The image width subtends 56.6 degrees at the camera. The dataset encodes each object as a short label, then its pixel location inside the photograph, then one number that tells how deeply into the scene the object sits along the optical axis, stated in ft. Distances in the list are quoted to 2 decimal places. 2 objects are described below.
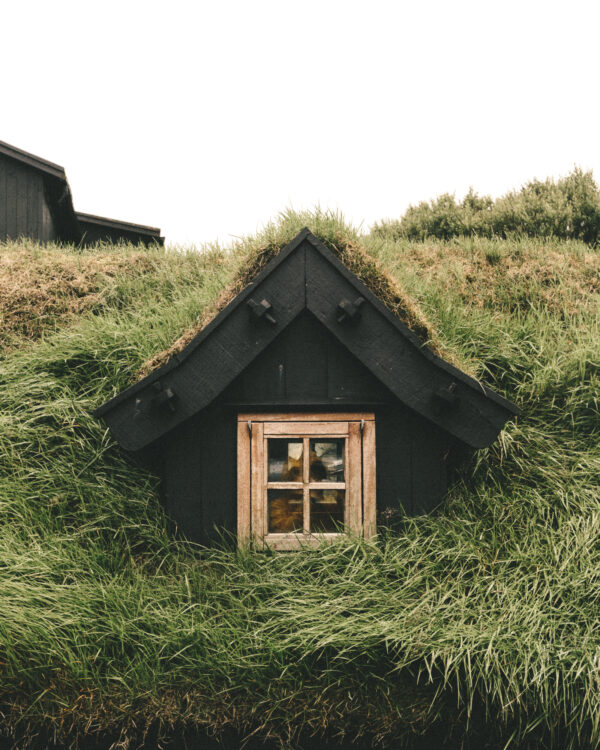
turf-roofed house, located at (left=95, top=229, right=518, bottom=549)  11.23
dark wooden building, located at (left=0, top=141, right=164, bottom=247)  37.01
